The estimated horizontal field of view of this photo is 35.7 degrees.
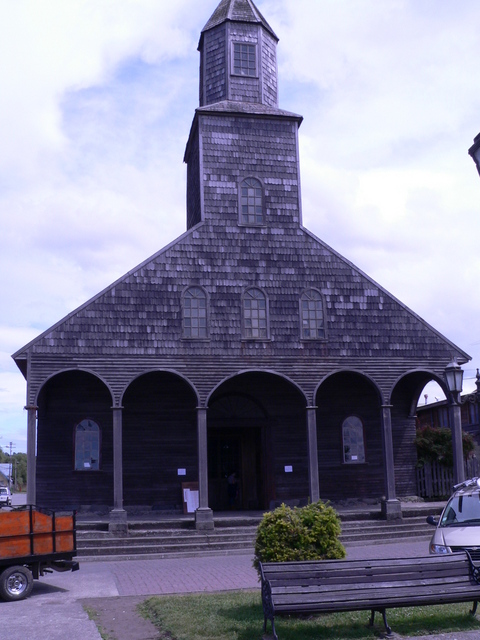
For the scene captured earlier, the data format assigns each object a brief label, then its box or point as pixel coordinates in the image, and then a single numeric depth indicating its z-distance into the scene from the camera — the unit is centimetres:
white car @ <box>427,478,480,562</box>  1102
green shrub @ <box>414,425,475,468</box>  2341
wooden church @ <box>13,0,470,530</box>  1927
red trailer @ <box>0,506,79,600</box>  1141
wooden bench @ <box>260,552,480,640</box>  792
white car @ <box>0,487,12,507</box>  4506
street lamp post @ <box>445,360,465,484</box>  1958
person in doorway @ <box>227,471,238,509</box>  2191
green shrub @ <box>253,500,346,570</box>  951
